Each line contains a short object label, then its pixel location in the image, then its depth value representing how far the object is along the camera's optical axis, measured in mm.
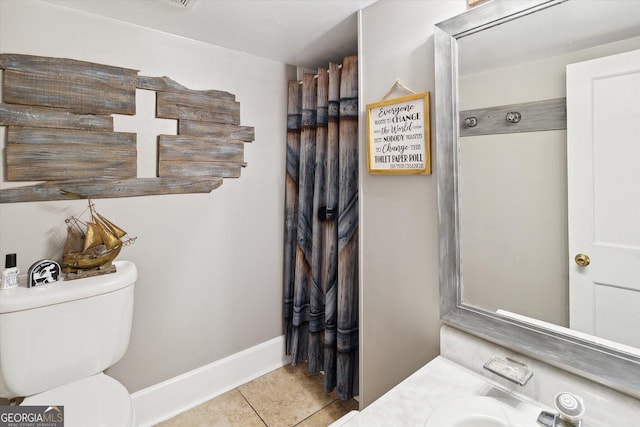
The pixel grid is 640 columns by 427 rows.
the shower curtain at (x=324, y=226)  1756
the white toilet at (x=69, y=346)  1161
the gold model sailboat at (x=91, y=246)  1379
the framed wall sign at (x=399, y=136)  1208
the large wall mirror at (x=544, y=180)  783
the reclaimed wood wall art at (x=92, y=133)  1359
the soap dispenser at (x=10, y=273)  1233
